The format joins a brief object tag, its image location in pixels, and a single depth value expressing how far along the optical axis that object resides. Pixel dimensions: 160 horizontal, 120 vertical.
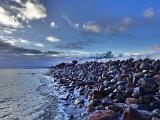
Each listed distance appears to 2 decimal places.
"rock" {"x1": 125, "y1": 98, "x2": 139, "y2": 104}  5.47
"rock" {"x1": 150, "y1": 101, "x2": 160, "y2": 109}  5.05
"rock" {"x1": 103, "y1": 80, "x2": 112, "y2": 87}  7.69
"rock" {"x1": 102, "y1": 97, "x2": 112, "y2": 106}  5.61
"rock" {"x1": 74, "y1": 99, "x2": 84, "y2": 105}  6.55
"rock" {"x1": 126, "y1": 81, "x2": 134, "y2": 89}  6.71
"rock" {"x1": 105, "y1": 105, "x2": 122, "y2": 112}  5.13
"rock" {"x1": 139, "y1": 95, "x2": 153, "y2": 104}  5.36
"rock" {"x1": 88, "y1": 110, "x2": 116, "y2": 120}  4.59
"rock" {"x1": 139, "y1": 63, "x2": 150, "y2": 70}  9.47
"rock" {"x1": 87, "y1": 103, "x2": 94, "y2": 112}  5.60
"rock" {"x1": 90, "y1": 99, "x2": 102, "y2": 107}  5.76
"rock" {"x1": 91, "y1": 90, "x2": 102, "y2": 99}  6.56
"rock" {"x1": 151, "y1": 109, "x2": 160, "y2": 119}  4.38
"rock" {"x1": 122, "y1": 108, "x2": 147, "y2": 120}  4.25
